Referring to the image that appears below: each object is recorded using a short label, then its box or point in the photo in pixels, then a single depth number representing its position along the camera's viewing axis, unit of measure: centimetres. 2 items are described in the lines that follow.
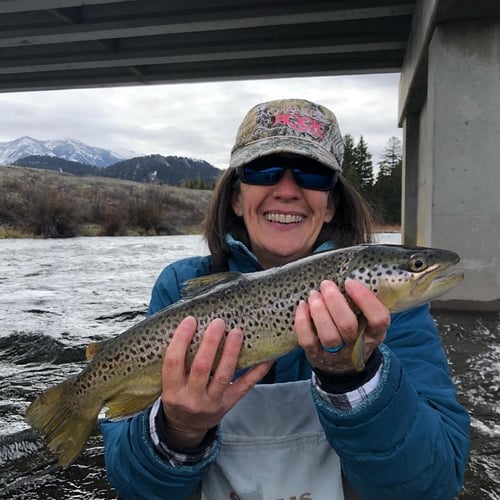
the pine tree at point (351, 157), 7506
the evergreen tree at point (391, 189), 6806
